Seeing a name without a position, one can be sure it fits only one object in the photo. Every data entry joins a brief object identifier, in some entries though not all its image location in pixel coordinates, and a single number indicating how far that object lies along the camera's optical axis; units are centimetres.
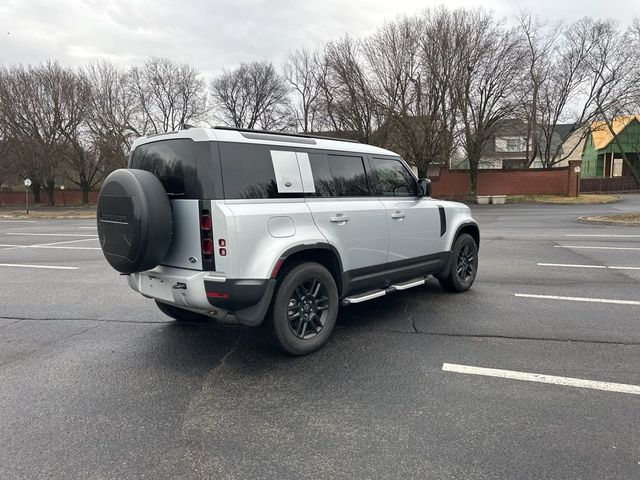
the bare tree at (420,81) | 2891
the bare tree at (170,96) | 4259
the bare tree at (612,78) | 3369
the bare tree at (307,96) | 4064
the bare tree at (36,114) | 3566
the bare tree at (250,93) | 4912
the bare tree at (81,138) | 3656
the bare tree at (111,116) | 3691
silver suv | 358
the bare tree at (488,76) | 2875
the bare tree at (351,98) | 3070
